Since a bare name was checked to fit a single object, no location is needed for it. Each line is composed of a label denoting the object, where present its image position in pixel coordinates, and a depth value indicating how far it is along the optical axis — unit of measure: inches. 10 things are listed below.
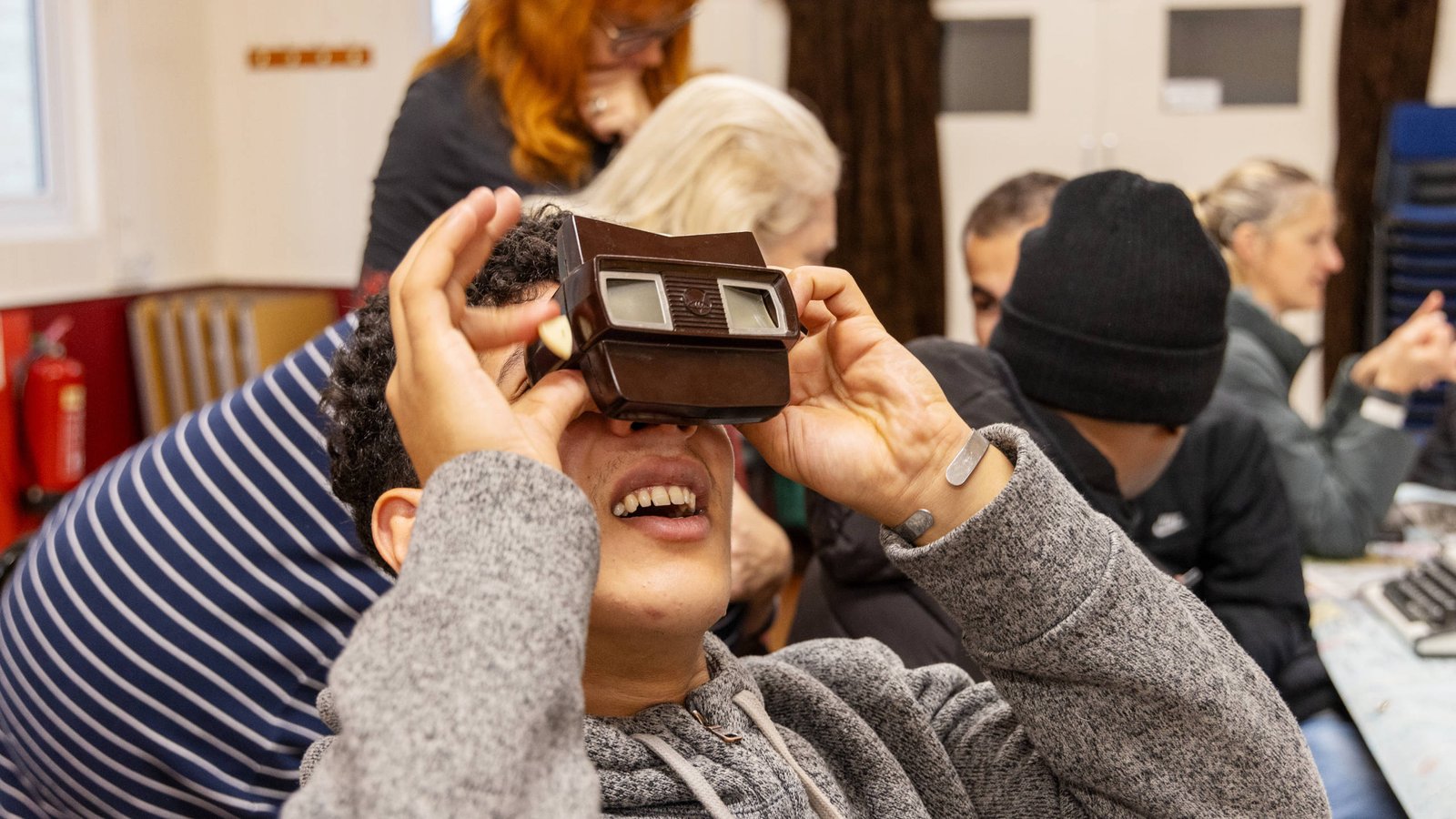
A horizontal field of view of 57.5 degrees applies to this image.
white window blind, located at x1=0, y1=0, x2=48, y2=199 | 149.8
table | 53.8
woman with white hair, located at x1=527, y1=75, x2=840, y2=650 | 75.2
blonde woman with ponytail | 88.6
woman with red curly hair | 81.2
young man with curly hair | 26.7
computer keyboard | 67.7
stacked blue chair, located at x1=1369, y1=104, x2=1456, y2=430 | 159.8
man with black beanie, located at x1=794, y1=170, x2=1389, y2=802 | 58.7
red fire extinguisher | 137.9
